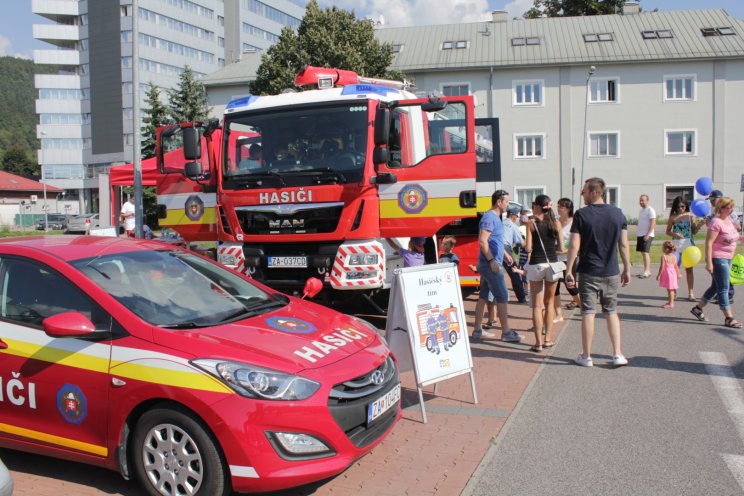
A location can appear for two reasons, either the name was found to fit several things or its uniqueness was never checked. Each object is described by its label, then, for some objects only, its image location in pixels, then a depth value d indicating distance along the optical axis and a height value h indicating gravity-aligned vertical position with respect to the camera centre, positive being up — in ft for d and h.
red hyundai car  12.09 -3.23
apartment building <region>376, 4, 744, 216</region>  127.54 +21.60
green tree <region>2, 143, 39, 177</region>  346.74 +27.05
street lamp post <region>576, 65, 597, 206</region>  129.80 +14.99
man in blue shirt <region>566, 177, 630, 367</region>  22.07 -1.66
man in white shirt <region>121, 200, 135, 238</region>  47.29 -0.31
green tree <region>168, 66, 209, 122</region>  135.23 +23.17
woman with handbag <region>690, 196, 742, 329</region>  28.54 -1.91
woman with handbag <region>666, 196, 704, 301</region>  35.58 -1.12
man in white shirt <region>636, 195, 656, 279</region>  43.06 -1.38
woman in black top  24.93 -1.93
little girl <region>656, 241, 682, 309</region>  33.81 -3.40
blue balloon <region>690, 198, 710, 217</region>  37.63 -0.11
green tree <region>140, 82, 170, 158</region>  122.41 +18.25
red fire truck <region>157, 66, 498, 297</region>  25.88 +1.30
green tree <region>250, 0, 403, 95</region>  100.68 +25.20
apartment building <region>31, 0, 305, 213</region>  234.58 +56.12
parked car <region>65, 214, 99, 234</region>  127.76 -1.92
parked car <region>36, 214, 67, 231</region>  163.17 -2.06
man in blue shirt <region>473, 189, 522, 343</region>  25.04 -1.91
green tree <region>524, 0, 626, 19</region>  168.55 +52.08
